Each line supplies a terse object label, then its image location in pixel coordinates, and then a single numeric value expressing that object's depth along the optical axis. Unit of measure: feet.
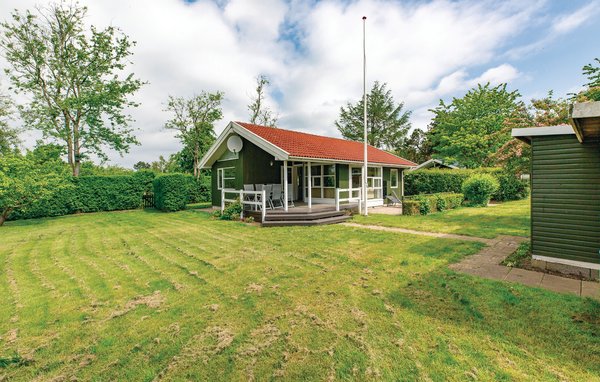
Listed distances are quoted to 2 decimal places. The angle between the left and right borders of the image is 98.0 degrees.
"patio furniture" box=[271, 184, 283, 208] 40.70
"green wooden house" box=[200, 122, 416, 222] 40.27
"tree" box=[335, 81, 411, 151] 121.80
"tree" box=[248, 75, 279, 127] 95.96
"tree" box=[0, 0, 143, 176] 57.00
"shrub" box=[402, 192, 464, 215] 40.27
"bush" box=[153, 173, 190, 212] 51.60
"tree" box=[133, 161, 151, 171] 229.66
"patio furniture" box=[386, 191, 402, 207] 55.77
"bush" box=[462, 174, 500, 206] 49.39
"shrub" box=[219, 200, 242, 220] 40.32
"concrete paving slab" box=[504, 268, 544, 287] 14.32
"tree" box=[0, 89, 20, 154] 66.87
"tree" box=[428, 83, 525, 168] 83.06
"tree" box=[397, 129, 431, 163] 133.08
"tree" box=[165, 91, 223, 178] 88.84
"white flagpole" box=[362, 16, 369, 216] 40.09
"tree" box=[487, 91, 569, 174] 27.37
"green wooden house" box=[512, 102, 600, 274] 15.29
